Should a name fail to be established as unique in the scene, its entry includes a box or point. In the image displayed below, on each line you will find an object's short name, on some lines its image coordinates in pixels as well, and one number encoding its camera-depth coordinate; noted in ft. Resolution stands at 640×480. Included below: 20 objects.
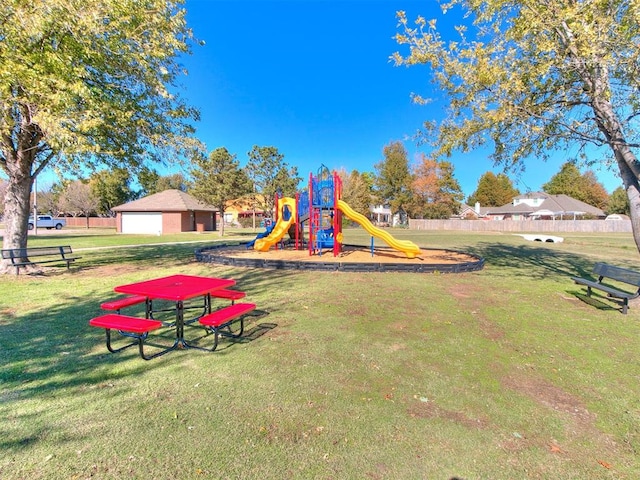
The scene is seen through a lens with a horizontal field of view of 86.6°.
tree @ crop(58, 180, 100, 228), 163.63
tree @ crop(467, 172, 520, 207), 265.54
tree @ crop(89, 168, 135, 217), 179.02
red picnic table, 14.78
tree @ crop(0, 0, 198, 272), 25.11
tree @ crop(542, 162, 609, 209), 232.73
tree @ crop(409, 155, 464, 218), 191.52
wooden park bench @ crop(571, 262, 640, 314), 22.34
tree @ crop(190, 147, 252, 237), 100.22
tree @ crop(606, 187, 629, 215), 196.89
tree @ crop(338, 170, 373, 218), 171.53
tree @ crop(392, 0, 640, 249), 21.12
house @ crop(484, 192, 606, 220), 196.34
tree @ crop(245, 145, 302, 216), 131.40
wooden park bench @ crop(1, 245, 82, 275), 33.30
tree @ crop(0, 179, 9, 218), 138.10
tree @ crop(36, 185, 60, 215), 189.16
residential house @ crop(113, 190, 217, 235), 123.24
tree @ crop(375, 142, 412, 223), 197.67
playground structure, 45.34
